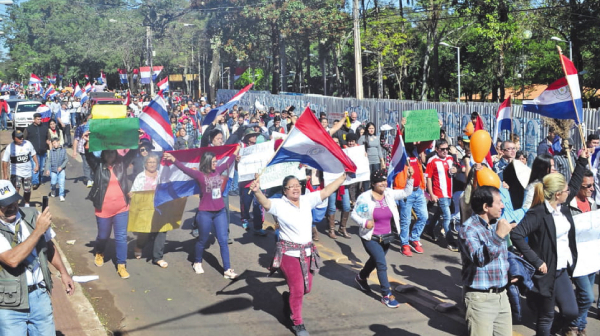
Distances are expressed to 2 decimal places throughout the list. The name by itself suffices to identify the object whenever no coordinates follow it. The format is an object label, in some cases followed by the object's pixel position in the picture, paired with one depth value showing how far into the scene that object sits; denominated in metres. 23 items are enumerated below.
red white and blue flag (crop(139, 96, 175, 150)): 9.74
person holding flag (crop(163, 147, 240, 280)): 8.35
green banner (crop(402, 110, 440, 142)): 10.09
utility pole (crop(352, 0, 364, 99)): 22.61
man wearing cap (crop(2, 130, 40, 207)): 11.83
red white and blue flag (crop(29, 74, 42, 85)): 40.03
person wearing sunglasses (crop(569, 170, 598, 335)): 6.25
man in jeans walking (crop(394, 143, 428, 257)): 9.76
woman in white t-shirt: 6.49
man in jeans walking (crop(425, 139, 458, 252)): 10.01
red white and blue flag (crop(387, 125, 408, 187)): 8.45
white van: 30.91
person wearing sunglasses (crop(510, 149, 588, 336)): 5.49
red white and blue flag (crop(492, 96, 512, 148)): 9.65
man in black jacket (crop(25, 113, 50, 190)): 13.93
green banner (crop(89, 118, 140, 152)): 9.00
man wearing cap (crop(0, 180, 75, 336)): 4.56
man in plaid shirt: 4.86
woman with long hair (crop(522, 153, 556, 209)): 6.84
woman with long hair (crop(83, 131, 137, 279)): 8.68
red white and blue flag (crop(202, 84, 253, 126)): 11.40
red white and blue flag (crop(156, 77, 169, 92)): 18.71
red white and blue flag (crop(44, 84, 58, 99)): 33.59
